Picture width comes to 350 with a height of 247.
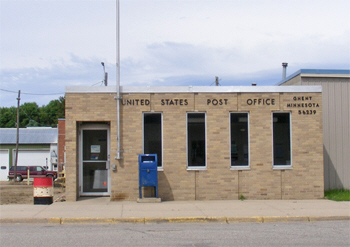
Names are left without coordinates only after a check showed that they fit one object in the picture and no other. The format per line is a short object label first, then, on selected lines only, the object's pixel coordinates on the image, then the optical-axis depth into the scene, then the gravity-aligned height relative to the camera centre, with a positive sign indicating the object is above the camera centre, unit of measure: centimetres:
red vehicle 3826 -237
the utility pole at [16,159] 3762 -102
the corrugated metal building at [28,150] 4253 -19
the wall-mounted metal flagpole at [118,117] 1275 +99
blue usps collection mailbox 1228 -79
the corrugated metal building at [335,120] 1516 +105
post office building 1290 +22
